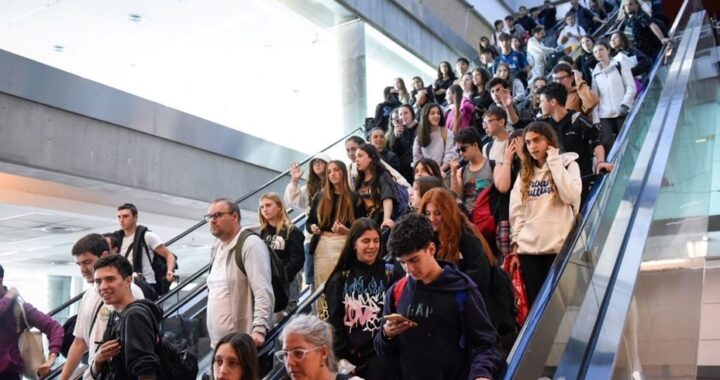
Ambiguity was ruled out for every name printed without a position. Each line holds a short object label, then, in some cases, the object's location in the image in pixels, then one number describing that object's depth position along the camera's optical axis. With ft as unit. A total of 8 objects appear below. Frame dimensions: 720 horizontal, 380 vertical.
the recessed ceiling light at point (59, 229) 41.47
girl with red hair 11.15
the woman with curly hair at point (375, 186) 19.25
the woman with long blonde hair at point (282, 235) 18.03
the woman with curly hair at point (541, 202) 14.10
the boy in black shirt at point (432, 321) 9.28
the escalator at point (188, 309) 17.10
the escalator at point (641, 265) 9.29
